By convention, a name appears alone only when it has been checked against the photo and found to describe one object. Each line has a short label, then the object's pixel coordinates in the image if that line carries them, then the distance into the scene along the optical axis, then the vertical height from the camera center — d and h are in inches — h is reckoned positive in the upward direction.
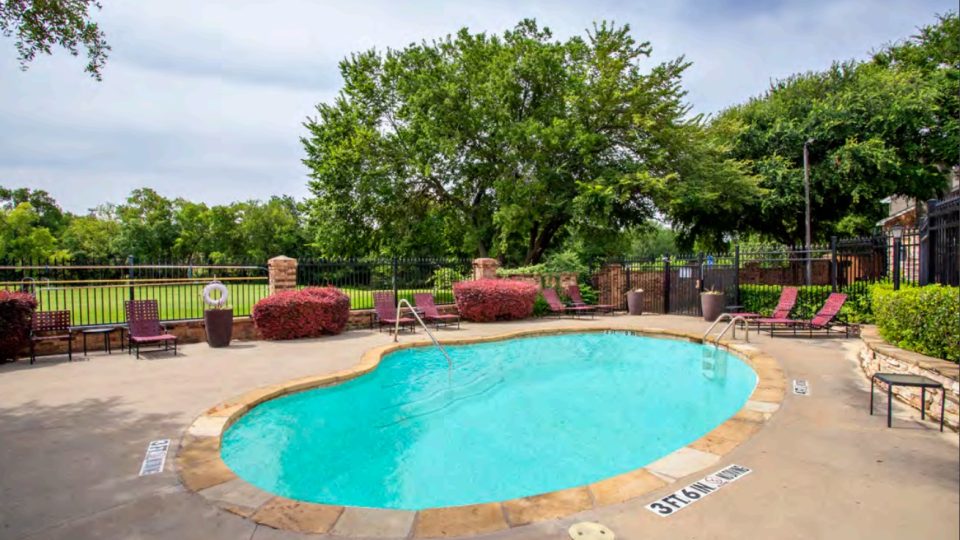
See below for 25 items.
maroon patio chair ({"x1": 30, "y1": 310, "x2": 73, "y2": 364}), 332.9 -39.8
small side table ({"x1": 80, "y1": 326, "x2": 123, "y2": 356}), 350.9 -45.6
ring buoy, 400.3 -21.1
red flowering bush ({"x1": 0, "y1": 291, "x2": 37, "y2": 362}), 317.1 -33.8
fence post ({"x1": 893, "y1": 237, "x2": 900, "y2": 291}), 381.4 -2.5
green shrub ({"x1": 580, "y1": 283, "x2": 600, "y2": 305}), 637.3 -41.7
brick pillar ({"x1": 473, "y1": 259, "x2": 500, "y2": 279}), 605.0 -5.3
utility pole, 784.9 +136.6
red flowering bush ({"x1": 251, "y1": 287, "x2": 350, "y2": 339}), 418.0 -41.1
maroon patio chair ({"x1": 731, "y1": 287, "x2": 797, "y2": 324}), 459.2 -41.1
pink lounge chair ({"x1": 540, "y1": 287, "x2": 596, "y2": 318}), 578.2 -50.3
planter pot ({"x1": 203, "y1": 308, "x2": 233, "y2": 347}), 384.8 -46.4
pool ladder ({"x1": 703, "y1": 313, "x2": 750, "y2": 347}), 387.9 -59.8
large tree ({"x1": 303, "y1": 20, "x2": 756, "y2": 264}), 741.9 +194.8
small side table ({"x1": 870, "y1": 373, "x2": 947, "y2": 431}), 164.9 -43.5
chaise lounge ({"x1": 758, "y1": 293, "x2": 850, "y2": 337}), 406.3 -51.0
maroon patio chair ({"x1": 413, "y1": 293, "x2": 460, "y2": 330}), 503.0 -46.2
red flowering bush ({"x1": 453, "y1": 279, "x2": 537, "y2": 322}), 547.2 -40.5
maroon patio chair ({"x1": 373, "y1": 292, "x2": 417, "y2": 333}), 471.5 -43.9
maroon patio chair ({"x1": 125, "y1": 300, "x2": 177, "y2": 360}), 346.0 -42.8
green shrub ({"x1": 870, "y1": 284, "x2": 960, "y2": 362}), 212.1 -29.7
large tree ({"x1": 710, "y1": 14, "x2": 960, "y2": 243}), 755.4 +210.3
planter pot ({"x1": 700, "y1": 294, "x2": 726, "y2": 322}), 527.2 -47.9
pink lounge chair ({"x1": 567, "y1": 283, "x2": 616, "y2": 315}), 608.7 -41.7
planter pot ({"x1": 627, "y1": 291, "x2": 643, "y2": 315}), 611.8 -50.8
